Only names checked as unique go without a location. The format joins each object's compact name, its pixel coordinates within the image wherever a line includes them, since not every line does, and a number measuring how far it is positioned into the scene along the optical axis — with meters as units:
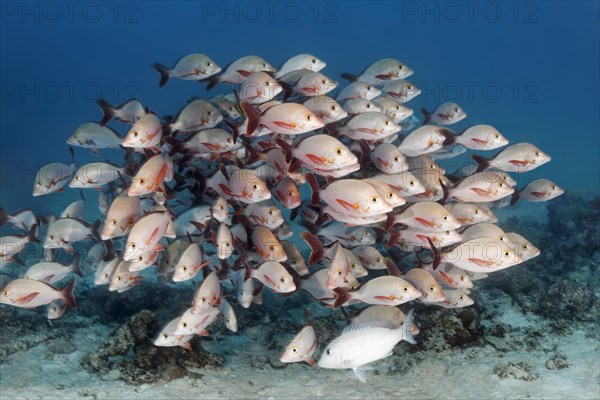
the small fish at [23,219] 5.70
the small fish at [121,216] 4.33
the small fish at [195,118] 4.98
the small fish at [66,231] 5.12
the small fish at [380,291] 4.38
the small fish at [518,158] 5.36
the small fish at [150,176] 4.11
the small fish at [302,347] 4.20
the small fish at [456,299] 5.11
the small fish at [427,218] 4.39
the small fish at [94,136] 5.46
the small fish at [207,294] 4.34
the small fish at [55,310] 5.61
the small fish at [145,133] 4.31
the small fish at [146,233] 4.04
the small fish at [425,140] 5.04
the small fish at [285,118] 4.33
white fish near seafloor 4.21
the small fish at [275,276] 4.41
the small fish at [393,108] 5.71
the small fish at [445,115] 6.28
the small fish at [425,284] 4.61
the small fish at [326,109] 4.78
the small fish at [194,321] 4.47
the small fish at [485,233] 4.67
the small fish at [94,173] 4.98
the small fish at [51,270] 5.16
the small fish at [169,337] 4.61
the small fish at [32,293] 4.50
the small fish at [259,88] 4.99
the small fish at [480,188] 4.71
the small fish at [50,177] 5.48
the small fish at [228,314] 5.05
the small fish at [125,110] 5.30
